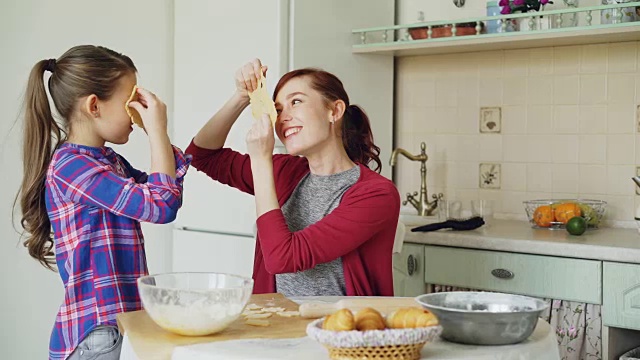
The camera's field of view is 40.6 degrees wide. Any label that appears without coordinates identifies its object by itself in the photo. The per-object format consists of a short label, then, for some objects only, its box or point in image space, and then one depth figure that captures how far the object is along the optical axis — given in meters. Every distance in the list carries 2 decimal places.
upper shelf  2.90
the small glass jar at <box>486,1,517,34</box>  3.17
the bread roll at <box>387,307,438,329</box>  1.31
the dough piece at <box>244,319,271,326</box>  1.61
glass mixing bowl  1.48
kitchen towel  3.03
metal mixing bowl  1.41
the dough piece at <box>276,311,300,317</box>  1.70
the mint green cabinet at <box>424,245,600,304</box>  2.68
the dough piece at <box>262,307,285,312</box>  1.75
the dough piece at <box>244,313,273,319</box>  1.67
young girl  1.81
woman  1.97
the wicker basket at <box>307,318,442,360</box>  1.26
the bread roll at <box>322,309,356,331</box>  1.28
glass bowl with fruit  3.03
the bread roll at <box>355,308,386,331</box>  1.29
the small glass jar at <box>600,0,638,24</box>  2.88
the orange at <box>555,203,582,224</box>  3.02
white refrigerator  3.16
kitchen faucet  3.44
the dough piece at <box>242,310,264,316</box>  1.71
